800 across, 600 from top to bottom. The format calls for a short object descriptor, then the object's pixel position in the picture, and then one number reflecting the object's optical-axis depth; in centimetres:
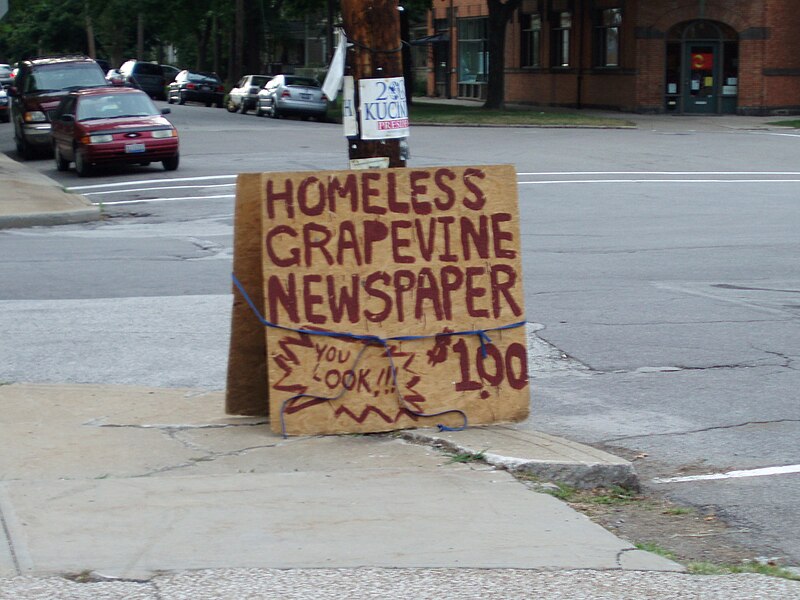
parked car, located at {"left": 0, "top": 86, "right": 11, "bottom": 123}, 4109
